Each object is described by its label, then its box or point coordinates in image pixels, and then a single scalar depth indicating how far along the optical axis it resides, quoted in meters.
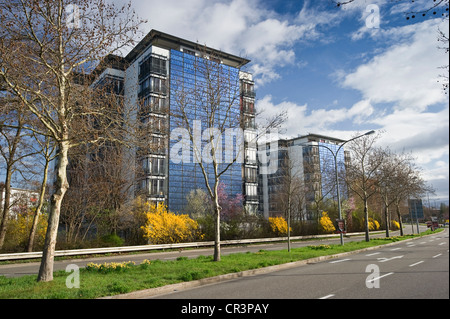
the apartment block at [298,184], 34.11
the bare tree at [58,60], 9.76
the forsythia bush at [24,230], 20.95
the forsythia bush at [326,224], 43.07
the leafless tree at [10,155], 18.52
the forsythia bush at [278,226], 35.75
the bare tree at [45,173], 18.67
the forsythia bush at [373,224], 56.74
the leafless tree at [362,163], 30.77
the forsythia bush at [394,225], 71.72
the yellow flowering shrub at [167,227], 25.44
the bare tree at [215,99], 16.19
